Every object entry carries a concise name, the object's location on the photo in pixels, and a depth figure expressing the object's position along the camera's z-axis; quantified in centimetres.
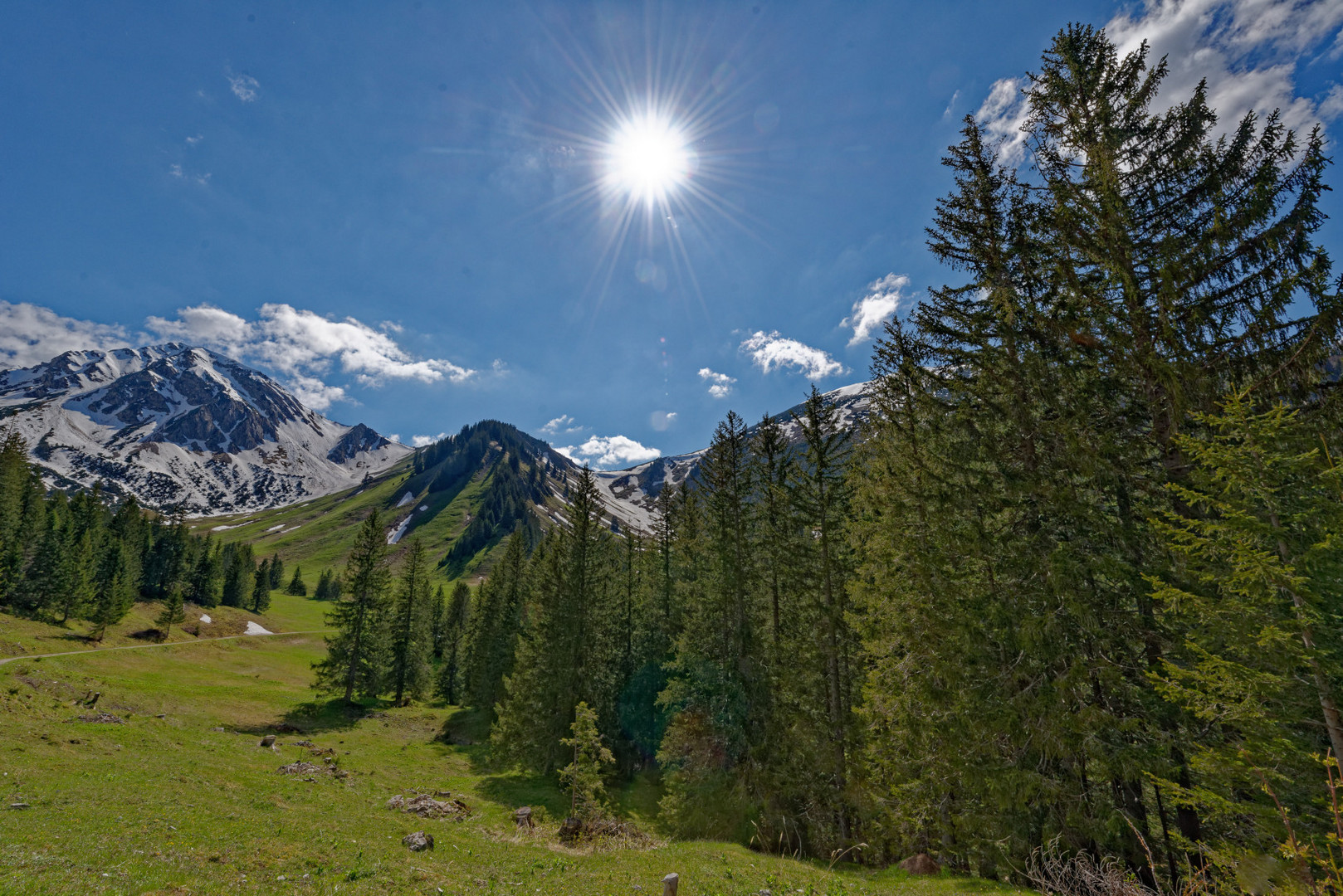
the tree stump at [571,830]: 2136
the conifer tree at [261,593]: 11456
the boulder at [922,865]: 1569
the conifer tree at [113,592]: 5962
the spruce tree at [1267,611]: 809
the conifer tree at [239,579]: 10969
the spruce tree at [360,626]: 4941
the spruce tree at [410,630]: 5566
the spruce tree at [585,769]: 2197
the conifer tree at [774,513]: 2491
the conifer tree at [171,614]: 6831
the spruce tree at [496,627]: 5038
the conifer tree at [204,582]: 10081
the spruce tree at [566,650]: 3231
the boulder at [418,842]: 1667
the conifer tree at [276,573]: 15438
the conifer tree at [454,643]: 6725
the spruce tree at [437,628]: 8557
